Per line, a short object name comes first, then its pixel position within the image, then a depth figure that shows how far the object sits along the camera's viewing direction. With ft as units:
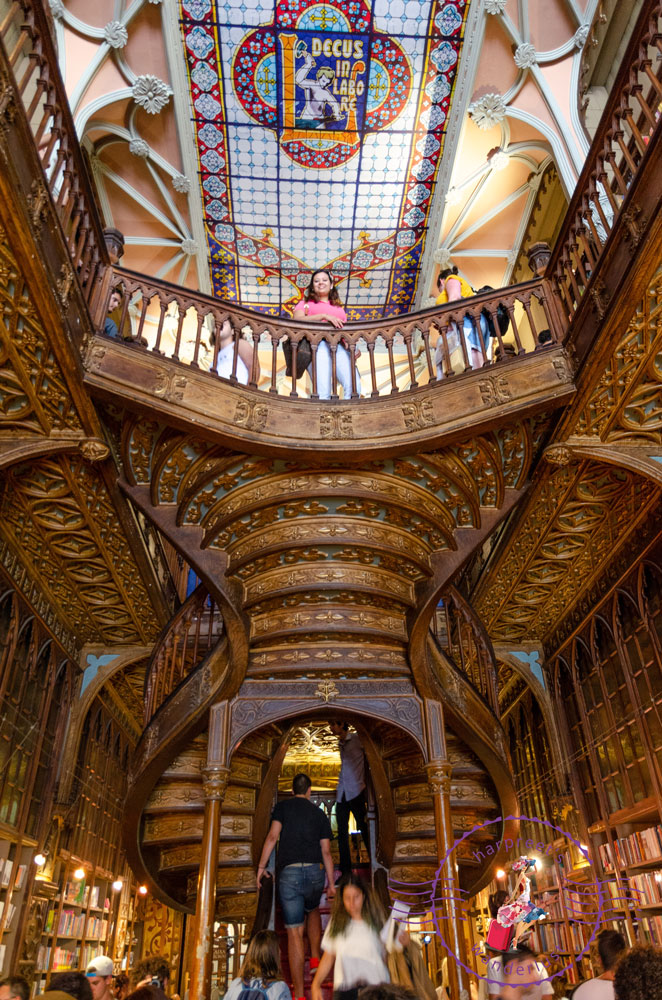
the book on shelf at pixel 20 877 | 19.25
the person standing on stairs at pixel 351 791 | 21.28
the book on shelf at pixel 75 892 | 24.09
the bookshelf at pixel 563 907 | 21.21
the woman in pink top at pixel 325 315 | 16.16
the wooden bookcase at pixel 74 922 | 21.80
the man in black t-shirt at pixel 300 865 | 15.08
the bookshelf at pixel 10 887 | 18.43
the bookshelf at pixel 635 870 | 16.88
